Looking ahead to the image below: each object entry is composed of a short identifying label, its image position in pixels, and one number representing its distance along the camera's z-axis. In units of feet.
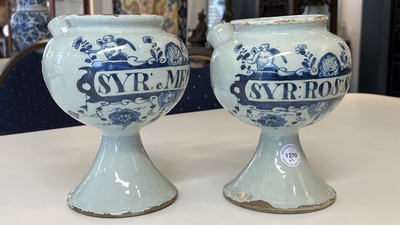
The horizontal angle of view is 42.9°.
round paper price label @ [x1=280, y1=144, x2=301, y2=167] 1.74
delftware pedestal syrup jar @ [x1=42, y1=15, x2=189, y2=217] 1.52
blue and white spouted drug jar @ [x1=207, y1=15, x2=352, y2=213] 1.54
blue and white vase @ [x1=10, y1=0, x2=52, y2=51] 5.29
